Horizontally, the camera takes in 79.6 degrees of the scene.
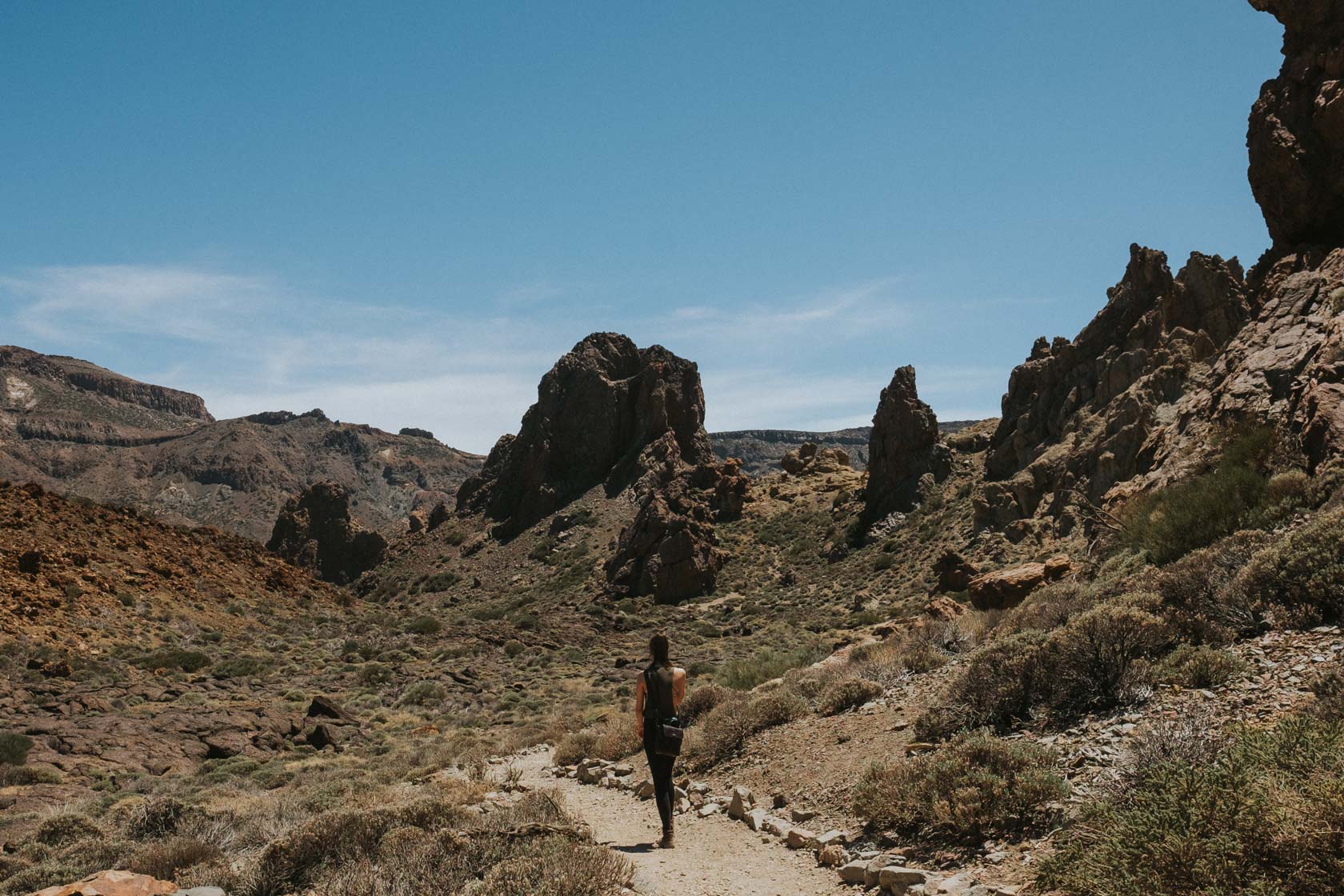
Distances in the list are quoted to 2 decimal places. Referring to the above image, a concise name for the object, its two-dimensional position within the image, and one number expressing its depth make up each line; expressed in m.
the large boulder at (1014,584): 18.86
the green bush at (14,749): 14.81
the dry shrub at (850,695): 11.70
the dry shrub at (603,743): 13.88
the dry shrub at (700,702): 14.23
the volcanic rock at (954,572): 32.62
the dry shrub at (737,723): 11.66
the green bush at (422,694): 24.73
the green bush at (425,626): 40.66
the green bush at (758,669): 17.91
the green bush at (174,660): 25.20
